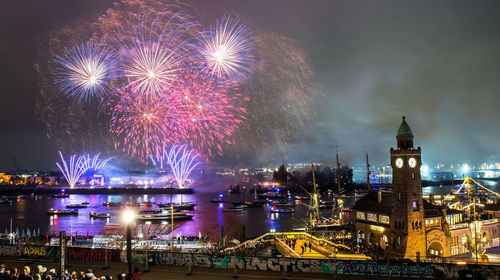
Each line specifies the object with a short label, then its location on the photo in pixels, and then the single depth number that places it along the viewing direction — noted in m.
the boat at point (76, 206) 134.62
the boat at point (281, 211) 125.50
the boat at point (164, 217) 107.88
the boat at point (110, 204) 146.93
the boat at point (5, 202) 147.60
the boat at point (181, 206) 129.93
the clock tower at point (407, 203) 42.66
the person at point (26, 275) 16.34
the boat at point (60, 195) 190.39
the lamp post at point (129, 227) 17.91
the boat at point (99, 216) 107.46
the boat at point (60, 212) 111.69
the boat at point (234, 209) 132.88
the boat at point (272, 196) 194.98
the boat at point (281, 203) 151.75
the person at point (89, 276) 16.97
